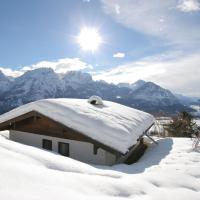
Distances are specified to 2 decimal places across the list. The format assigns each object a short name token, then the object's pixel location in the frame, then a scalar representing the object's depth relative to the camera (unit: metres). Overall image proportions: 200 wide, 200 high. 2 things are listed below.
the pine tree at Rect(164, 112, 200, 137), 23.35
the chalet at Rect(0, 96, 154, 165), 11.60
